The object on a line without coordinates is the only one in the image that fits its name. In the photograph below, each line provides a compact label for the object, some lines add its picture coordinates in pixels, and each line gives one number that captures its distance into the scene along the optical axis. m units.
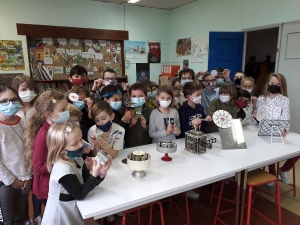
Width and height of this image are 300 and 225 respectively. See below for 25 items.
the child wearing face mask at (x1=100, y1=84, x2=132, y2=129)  1.94
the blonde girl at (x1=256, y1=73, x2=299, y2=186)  2.43
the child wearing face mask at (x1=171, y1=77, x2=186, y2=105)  2.88
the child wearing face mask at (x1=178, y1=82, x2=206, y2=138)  2.17
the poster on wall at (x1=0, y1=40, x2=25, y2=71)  4.36
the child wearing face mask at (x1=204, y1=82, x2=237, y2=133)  2.32
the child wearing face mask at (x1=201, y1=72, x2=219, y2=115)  2.94
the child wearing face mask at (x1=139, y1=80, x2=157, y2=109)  2.44
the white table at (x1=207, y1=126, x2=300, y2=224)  1.66
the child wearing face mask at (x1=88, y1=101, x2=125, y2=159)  1.65
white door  3.69
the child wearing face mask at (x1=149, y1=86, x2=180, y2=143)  2.04
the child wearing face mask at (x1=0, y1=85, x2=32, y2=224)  1.48
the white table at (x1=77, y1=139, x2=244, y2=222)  1.16
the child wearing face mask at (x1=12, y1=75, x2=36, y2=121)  1.90
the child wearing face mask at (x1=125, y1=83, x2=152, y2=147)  2.06
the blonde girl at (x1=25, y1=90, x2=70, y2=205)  1.33
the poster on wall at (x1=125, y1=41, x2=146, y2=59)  5.70
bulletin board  4.75
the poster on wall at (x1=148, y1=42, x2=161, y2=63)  6.04
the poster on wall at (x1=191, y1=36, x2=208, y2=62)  5.12
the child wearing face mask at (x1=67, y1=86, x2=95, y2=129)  1.90
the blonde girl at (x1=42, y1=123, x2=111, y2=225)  1.15
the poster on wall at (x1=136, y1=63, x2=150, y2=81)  5.93
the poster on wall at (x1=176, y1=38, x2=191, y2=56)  5.62
